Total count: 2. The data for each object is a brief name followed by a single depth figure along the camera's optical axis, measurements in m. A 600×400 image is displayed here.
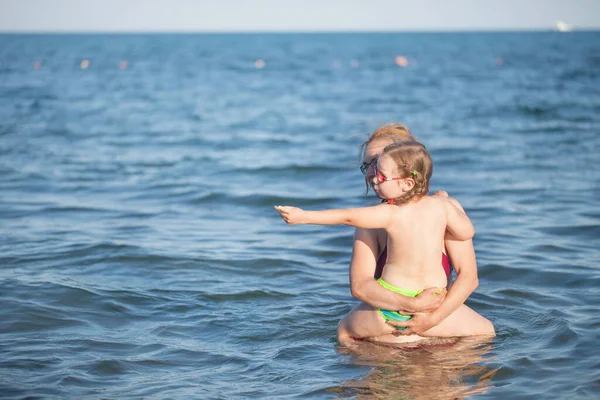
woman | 4.47
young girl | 4.25
